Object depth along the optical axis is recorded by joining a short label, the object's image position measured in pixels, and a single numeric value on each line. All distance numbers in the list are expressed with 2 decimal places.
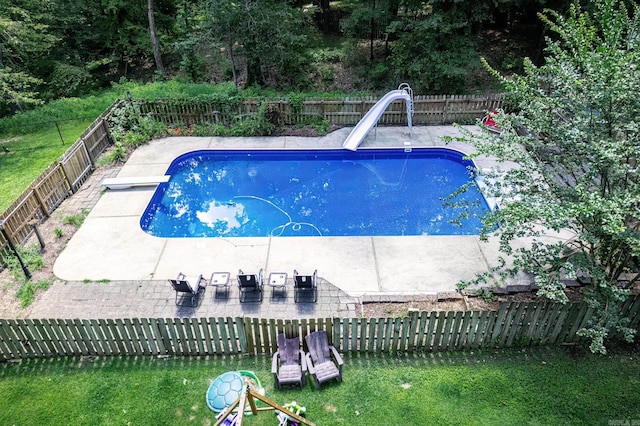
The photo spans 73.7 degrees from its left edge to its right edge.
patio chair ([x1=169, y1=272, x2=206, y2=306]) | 8.36
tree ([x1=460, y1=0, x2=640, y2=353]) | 6.46
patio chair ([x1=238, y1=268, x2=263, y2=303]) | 8.55
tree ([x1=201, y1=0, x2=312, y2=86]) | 16.59
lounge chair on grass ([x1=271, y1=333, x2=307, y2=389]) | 6.98
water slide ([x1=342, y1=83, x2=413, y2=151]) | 14.62
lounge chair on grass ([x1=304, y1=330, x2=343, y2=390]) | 6.99
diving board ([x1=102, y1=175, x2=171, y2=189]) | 12.54
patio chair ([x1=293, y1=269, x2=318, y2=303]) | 8.45
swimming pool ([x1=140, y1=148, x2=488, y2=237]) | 11.72
